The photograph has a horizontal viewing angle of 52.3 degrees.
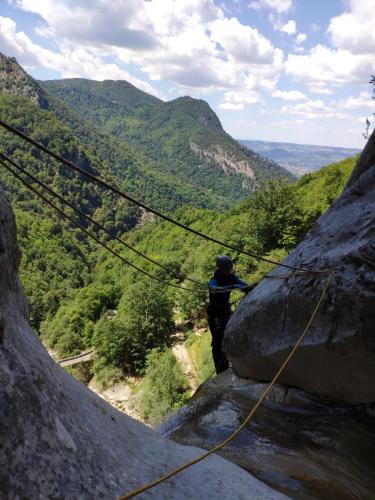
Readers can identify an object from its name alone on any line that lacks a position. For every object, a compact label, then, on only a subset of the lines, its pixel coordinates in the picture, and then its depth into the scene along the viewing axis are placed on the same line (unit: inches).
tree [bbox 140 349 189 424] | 1138.0
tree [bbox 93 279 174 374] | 1691.7
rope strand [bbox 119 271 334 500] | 98.8
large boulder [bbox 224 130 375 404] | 187.9
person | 296.5
